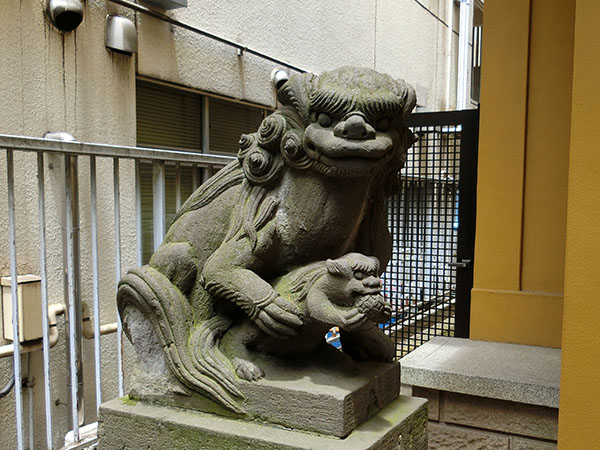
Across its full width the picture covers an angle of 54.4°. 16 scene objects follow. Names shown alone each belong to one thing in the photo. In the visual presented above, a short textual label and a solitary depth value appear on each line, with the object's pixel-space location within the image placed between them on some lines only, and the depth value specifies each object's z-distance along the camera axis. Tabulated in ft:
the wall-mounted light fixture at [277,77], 14.89
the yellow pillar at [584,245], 6.64
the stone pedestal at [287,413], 4.78
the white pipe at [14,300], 6.70
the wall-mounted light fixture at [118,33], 10.57
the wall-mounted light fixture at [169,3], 11.30
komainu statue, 4.74
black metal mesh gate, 10.03
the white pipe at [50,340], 8.58
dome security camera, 9.52
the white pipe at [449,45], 26.08
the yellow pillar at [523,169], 9.20
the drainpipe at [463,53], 26.14
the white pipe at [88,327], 10.01
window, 11.76
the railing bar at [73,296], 7.47
